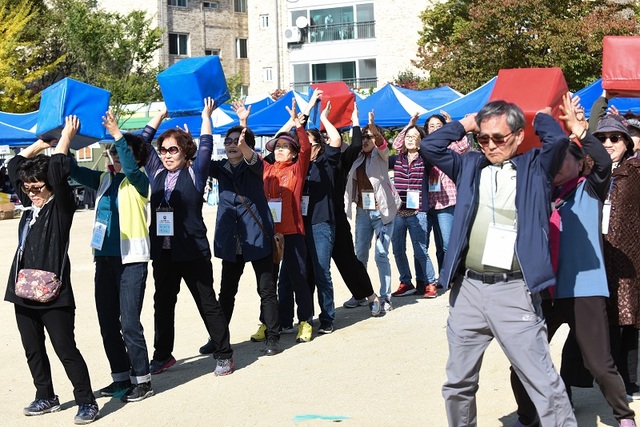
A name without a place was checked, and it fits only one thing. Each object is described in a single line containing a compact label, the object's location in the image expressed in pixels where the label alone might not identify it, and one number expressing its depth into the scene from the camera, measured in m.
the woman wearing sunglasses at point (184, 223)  7.12
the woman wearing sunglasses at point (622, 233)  5.95
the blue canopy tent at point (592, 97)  16.73
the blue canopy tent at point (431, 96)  19.84
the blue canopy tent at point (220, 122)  20.81
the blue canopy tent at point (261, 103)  24.17
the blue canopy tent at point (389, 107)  19.47
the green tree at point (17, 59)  42.66
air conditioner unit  50.72
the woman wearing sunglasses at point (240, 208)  7.84
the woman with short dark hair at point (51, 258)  6.20
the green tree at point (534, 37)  28.59
